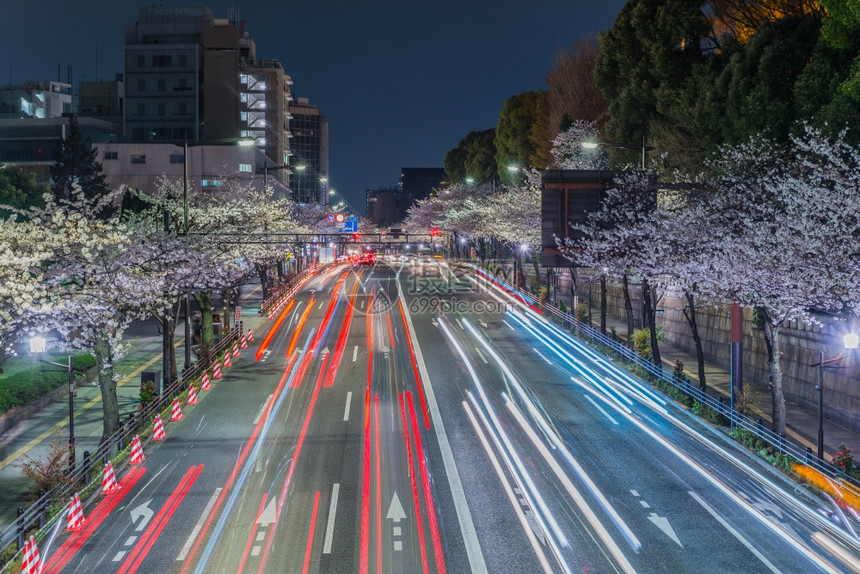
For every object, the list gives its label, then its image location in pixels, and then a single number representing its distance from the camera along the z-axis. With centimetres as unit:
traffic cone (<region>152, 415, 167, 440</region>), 2243
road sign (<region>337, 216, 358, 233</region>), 9978
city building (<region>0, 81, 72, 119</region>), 15625
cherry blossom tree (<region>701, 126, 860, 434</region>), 1853
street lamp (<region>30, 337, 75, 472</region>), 1922
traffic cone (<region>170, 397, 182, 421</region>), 2483
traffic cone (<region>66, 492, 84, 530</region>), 1557
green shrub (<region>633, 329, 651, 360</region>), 3484
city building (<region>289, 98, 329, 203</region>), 17229
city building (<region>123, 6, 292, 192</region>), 10194
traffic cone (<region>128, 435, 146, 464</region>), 2009
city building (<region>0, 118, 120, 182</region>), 10188
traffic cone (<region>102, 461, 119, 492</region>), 1784
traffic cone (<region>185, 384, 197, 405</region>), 2709
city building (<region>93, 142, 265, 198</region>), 8362
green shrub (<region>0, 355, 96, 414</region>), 2695
